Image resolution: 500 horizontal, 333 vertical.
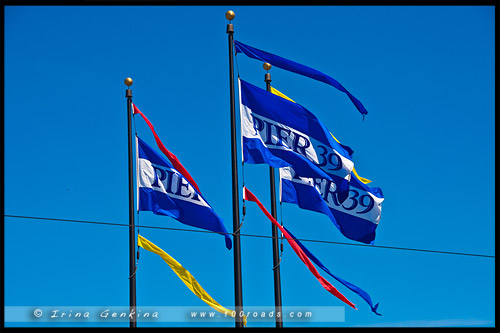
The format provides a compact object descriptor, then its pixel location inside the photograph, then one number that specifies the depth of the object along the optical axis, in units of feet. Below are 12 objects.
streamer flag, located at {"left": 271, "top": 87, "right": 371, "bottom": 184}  83.55
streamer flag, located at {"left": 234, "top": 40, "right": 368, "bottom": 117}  76.79
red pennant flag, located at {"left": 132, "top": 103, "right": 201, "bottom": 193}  82.48
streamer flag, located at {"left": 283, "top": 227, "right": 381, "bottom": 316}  81.71
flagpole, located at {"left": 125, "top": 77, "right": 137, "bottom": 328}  76.63
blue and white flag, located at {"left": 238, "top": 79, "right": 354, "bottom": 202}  74.64
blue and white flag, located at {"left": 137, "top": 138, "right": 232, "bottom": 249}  80.23
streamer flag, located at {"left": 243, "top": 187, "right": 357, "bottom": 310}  75.72
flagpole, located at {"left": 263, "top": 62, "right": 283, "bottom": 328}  75.10
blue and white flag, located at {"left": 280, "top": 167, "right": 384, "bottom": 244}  81.46
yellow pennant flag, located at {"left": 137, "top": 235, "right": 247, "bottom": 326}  82.33
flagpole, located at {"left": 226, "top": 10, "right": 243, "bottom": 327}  67.36
